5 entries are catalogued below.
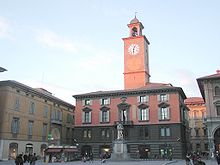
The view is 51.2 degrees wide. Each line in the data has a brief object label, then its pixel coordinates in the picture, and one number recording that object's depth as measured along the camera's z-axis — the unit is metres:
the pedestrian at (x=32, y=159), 22.30
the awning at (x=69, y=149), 35.48
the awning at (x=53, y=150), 34.33
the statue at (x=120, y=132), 35.58
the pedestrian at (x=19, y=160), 18.15
